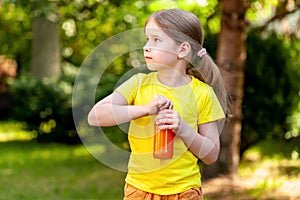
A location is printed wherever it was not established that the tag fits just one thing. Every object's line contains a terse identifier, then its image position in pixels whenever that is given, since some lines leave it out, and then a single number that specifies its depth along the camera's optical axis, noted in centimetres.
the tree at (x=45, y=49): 1687
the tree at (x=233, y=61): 917
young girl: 373
